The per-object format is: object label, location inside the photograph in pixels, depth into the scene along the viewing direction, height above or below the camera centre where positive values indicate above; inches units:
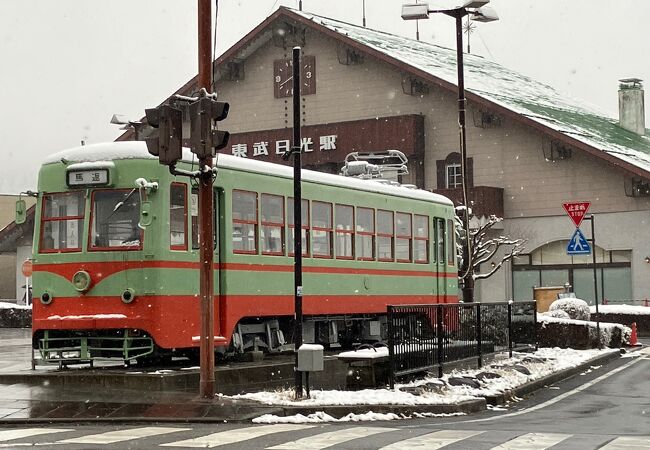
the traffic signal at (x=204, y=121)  609.0 +93.7
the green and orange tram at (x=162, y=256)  730.8 +31.2
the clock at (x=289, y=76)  1963.6 +376.3
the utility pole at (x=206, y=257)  624.1 +24.2
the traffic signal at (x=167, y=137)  602.5 +85.1
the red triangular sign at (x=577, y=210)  1055.6 +78.2
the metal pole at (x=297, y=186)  643.5 +64.0
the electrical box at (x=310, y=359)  615.8 -30.2
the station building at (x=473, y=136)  1678.2 +255.6
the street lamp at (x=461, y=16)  1163.9 +282.8
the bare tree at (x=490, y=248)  1695.4 +73.6
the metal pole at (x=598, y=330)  1091.3 -30.8
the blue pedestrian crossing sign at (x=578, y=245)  1083.3 +47.6
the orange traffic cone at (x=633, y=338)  1190.6 -42.2
